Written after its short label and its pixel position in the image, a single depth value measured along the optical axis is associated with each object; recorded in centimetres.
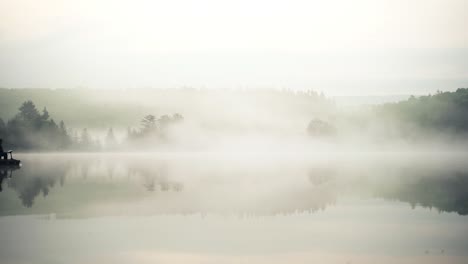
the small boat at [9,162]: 8675
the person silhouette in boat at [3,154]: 8919
